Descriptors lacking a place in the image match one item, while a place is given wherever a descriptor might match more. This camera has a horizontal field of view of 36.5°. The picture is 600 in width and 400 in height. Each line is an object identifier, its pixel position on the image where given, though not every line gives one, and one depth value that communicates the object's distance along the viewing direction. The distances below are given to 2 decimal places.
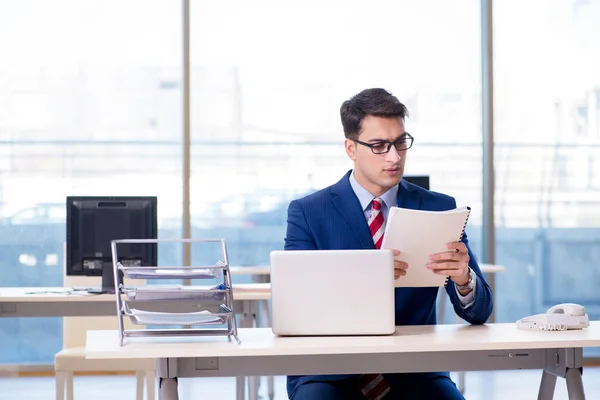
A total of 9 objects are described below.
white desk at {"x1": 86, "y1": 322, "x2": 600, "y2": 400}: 2.11
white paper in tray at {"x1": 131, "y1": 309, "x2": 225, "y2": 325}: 2.18
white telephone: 2.42
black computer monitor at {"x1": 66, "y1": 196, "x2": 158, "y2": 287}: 4.01
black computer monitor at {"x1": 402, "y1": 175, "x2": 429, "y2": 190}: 4.72
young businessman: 2.46
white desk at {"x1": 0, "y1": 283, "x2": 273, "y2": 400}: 3.87
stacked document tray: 2.20
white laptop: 2.18
